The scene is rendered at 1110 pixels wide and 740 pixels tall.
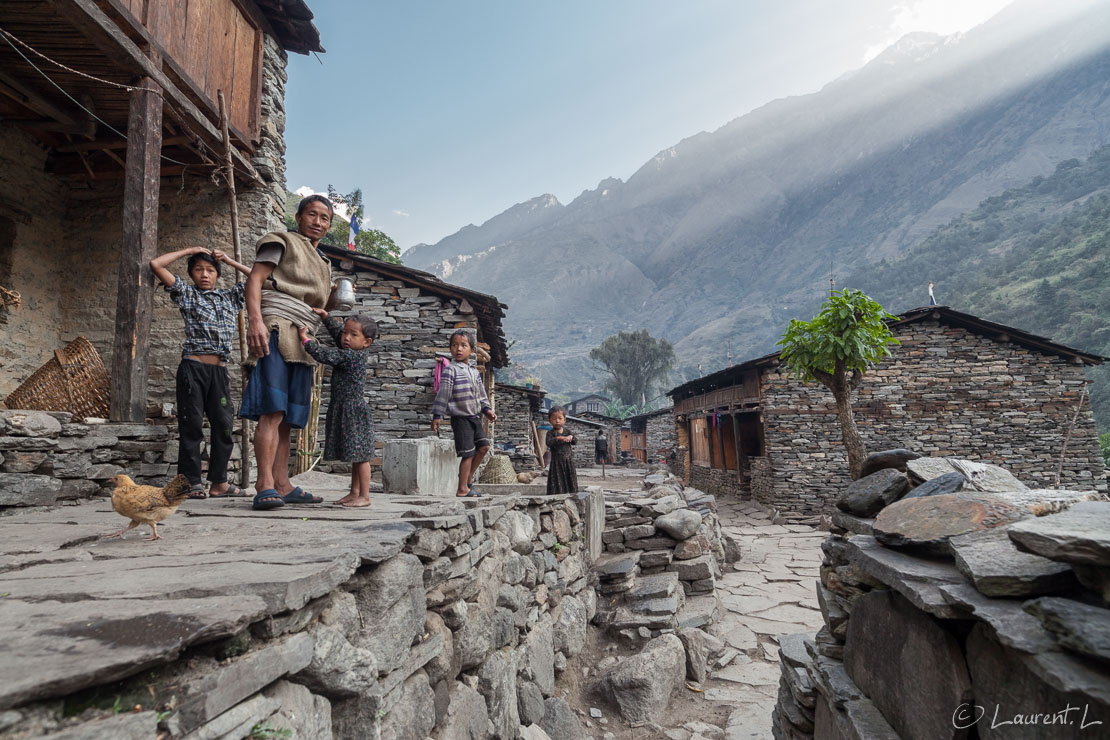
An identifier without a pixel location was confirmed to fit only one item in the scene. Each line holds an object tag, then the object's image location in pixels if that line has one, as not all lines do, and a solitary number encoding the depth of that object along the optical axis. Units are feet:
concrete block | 13.89
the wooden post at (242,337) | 13.96
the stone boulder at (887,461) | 10.22
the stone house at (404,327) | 28.89
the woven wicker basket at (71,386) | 12.78
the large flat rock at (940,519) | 6.48
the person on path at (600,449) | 85.62
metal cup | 12.28
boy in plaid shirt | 11.43
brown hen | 7.02
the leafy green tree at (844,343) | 25.52
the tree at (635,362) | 186.39
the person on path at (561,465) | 19.71
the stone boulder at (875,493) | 9.49
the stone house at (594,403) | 173.37
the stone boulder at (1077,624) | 3.88
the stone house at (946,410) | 45.47
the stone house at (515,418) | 61.57
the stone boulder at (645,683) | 14.37
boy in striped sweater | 14.48
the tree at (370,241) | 62.85
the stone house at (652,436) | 94.12
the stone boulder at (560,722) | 12.34
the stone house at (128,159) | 14.49
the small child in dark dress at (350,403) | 10.39
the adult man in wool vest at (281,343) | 9.84
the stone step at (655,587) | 19.47
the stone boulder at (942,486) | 8.18
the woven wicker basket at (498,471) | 25.25
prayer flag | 39.68
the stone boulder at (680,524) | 22.58
